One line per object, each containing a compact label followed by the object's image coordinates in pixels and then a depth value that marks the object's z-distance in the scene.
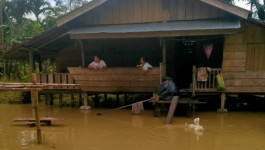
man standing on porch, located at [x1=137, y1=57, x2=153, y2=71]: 9.48
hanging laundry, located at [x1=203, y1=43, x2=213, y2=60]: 9.55
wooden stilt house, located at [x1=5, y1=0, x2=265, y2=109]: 9.40
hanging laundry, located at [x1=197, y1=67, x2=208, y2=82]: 9.42
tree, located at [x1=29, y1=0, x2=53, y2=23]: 27.72
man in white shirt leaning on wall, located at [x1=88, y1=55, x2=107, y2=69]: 10.06
